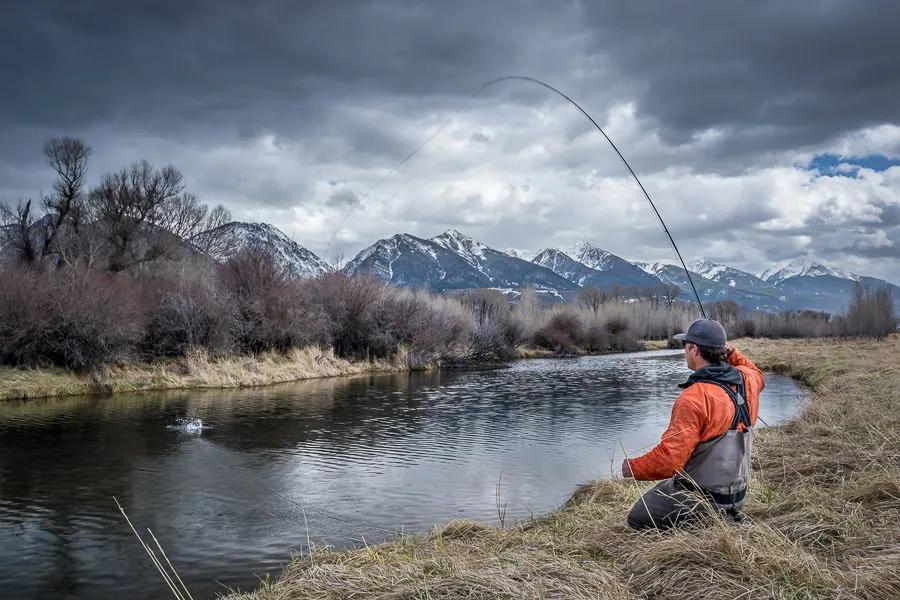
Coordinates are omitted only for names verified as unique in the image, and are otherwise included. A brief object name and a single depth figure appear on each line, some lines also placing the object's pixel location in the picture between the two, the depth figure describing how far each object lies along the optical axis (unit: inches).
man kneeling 180.2
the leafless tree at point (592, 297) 5069.9
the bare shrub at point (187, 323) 1145.4
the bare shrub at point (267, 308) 1286.9
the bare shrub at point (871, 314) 2920.8
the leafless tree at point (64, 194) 1552.4
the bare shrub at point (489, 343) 1889.8
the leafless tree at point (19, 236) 1502.2
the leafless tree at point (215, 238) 2208.4
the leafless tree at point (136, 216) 1680.6
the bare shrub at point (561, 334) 2442.2
